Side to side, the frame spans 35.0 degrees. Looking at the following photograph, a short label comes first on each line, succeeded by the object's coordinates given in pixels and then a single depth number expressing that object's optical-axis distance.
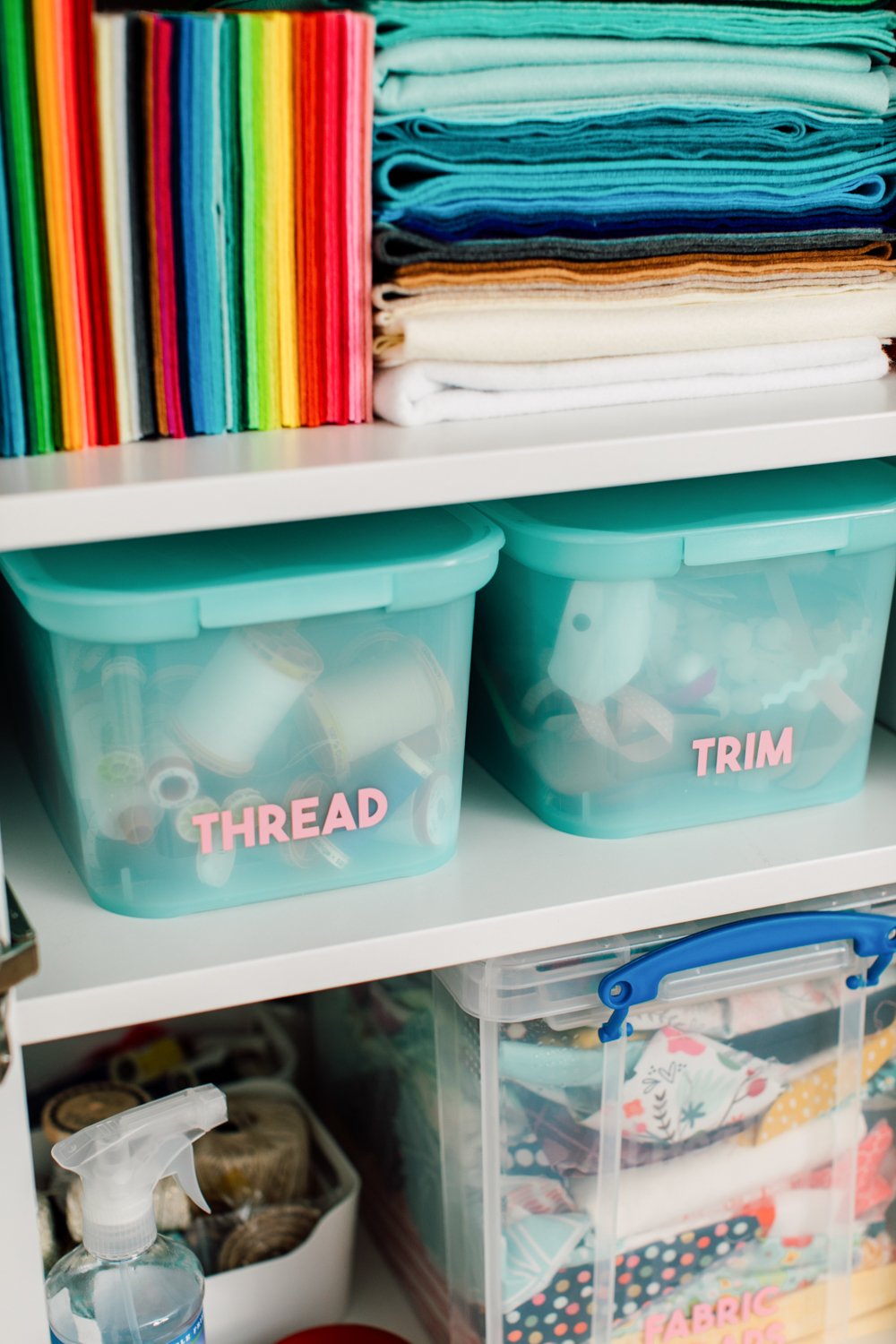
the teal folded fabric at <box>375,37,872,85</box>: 0.69
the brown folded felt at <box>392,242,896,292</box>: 0.71
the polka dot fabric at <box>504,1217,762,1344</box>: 0.87
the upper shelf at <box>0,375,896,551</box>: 0.62
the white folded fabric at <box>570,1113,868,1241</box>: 0.87
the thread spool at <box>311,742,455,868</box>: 0.77
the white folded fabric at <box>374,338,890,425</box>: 0.73
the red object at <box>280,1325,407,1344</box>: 0.94
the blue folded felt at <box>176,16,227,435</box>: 0.64
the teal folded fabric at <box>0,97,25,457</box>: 0.63
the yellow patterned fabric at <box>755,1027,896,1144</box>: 0.88
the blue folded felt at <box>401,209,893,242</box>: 0.72
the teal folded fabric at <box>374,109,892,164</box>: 0.71
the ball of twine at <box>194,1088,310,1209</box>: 0.98
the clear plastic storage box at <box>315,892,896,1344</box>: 0.82
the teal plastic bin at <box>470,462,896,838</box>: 0.78
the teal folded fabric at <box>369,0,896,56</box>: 0.68
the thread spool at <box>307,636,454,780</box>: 0.74
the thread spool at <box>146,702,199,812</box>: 0.72
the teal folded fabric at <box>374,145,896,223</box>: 0.71
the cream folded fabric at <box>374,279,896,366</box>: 0.72
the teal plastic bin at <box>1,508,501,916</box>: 0.70
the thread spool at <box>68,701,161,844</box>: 0.71
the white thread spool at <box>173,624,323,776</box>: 0.72
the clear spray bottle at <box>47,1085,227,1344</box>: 0.75
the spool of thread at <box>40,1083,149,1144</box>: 1.00
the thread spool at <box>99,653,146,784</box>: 0.70
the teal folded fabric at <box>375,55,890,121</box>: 0.70
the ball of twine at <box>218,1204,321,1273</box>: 0.96
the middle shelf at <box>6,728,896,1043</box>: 0.70
